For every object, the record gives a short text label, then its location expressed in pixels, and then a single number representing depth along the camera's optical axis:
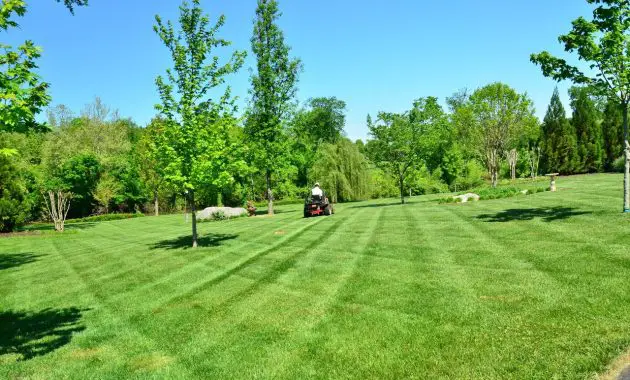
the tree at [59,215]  26.55
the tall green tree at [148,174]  39.41
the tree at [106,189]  39.66
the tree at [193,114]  12.71
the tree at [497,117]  31.92
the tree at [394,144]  28.92
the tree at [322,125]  51.56
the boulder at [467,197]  24.48
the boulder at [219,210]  29.53
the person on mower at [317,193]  23.70
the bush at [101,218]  37.39
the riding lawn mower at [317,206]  23.30
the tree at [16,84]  5.63
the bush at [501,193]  24.14
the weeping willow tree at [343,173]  41.59
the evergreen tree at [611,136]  44.00
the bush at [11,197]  25.14
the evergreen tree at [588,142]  44.25
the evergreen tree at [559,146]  44.47
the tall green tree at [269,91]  28.80
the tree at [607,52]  11.34
